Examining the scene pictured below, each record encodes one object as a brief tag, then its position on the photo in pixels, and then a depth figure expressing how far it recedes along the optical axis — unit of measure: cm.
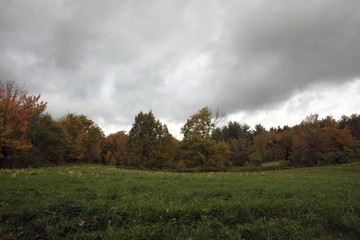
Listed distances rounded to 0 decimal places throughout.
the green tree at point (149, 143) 3039
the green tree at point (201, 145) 2638
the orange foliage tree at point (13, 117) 1631
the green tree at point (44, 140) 2194
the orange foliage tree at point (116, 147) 4914
